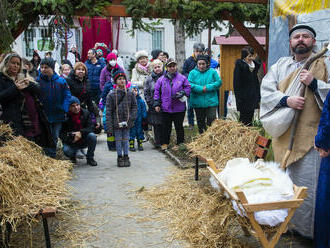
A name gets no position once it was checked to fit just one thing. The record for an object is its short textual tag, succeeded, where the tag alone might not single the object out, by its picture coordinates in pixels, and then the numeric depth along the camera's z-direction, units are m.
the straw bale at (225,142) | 5.29
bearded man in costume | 3.62
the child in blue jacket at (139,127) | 8.16
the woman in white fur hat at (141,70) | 8.94
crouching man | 6.86
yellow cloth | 5.02
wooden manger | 2.90
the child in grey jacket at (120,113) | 6.86
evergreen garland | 7.02
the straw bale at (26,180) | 3.26
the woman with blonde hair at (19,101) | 5.18
